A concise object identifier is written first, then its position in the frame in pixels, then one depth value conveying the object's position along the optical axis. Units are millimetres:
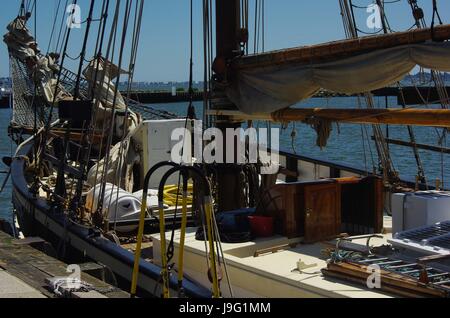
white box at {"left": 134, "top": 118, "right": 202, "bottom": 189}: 12023
